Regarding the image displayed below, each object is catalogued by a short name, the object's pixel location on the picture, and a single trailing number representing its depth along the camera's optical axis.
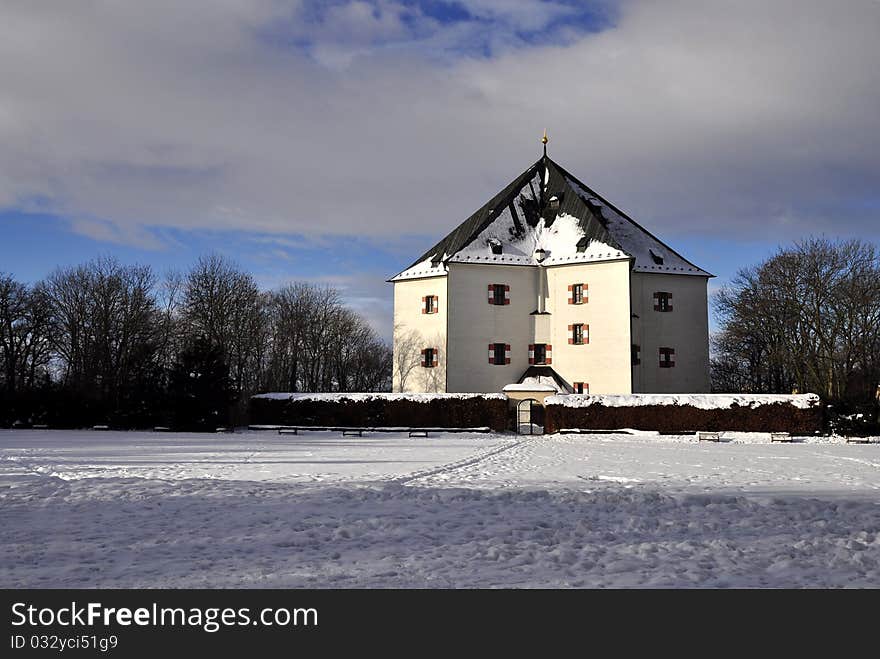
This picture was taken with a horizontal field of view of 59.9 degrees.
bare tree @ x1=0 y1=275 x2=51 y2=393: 50.34
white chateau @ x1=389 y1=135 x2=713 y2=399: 42.47
